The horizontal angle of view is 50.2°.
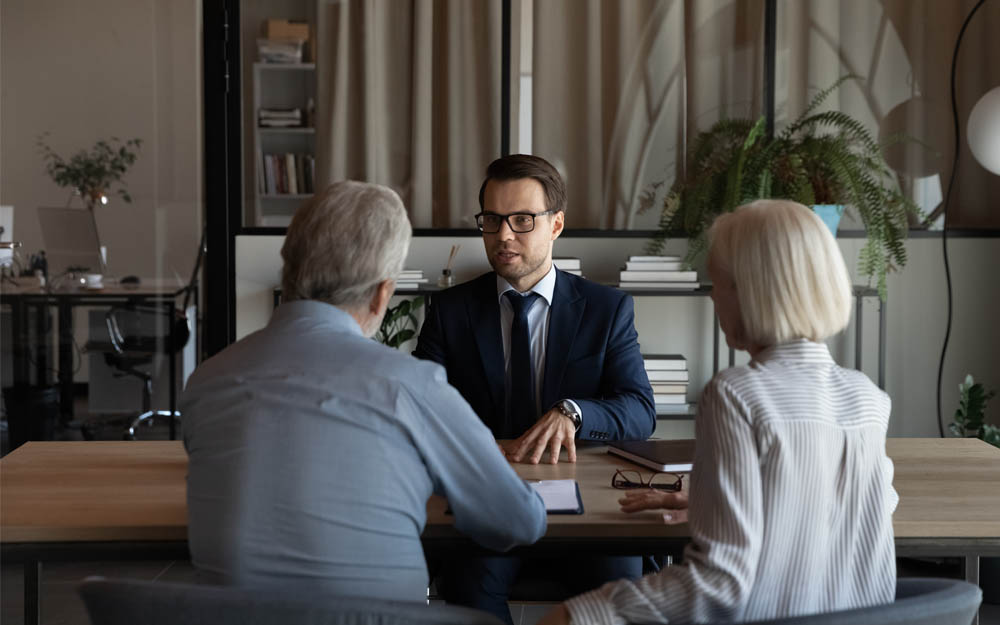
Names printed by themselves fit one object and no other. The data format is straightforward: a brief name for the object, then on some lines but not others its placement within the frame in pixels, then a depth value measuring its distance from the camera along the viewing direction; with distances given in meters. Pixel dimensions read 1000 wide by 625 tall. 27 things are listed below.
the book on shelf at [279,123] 4.77
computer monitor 4.64
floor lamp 4.02
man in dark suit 2.65
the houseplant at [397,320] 4.40
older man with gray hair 1.47
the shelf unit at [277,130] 4.76
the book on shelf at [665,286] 4.46
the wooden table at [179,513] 1.80
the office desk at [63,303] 4.64
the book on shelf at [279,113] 4.77
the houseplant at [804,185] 4.31
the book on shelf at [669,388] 4.46
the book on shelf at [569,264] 4.49
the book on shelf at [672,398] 4.46
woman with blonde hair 1.41
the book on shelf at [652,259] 4.48
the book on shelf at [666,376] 4.47
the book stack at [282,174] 4.79
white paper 1.88
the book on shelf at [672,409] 4.43
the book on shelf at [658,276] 4.46
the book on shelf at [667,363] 4.46
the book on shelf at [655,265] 4.48
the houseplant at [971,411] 4.02
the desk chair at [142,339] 4.73
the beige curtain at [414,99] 4.82
